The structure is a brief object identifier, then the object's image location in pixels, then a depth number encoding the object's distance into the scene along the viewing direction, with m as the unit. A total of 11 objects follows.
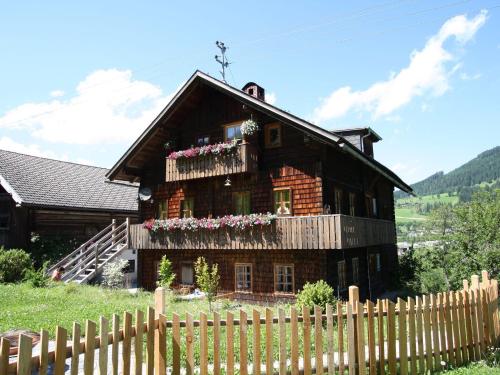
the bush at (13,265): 20.20
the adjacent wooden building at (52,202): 23.84
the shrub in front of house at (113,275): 19.84
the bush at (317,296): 13.48
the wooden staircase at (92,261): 20.80
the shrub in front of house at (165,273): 18.41
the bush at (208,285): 15.23
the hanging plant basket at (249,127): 18.17
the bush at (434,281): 21.16
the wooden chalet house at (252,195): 16.80
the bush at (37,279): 18.56
